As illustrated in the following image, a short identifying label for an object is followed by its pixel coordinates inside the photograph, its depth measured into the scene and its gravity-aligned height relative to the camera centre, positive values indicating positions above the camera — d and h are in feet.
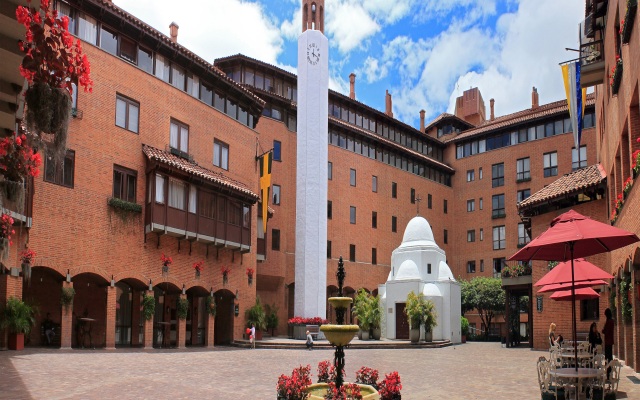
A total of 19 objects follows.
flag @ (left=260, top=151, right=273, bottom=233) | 125.90 +18.65
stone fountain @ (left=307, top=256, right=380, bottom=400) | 35.22 -3.33
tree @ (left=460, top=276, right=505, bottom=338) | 171.42 -4.71
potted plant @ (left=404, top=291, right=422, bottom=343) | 123.65 -7.00
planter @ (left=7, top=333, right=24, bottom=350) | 70.44 -6.95
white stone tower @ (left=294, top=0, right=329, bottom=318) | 138.21 +22.10
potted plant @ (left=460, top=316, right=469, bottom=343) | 148.93 -11.37
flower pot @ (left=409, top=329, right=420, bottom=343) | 123.44 -10.74
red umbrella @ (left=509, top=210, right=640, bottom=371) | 35.32 +2.13
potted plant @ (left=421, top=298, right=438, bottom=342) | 124.16 -7.18
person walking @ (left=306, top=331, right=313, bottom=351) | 104.01 -10.16
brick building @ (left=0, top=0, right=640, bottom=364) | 79.71 +12.19
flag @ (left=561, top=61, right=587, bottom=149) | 76.65 +22.43
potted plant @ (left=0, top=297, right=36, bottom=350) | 68.64 -4.67
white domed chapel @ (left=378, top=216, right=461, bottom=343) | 138.51 -2.26
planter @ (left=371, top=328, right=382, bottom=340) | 134.10 -11.23
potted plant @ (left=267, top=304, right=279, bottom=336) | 134.28 -8.71
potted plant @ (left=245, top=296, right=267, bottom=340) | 115.55 -7.17
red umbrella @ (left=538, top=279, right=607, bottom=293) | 57.93 -0.71
